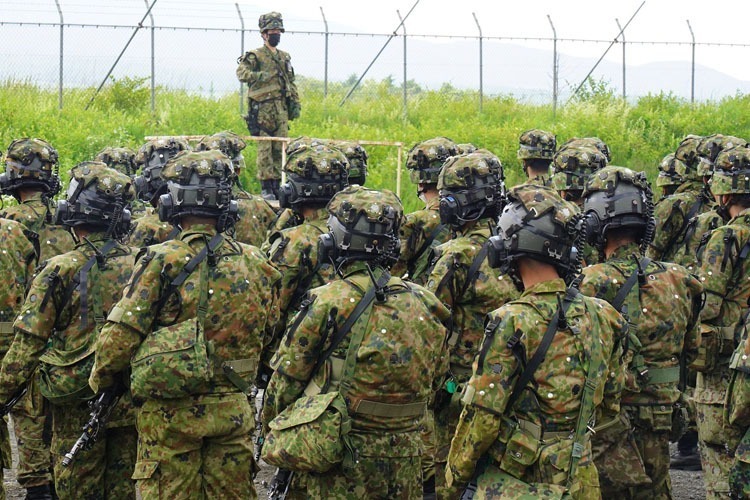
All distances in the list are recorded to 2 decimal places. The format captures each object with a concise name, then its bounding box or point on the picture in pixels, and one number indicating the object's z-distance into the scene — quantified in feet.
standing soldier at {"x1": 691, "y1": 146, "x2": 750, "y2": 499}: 52.08
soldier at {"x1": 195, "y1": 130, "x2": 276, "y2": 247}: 69.51
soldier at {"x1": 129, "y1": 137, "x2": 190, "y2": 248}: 63.31
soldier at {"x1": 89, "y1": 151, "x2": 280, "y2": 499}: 41.24
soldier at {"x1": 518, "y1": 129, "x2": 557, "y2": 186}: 76.18
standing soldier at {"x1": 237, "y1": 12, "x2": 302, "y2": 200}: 111.34
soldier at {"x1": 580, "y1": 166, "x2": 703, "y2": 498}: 44.19
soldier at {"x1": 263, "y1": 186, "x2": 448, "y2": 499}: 37.73
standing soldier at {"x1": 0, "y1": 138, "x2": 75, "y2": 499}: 56.65
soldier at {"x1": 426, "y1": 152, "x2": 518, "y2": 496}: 49.39
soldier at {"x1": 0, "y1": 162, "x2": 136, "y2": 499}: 46.68
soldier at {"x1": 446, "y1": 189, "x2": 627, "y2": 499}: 33.94
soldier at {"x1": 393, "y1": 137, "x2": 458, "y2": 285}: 59.52
